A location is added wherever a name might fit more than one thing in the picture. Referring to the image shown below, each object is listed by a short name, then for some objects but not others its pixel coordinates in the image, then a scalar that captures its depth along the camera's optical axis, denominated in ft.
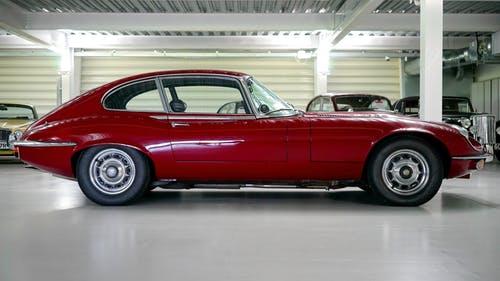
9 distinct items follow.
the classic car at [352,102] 31.01
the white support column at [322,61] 48.08
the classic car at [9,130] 32.73
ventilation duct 45.11
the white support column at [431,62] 24.09
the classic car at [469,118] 30.61
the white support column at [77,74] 55.04
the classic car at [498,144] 34.48
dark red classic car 14.93
